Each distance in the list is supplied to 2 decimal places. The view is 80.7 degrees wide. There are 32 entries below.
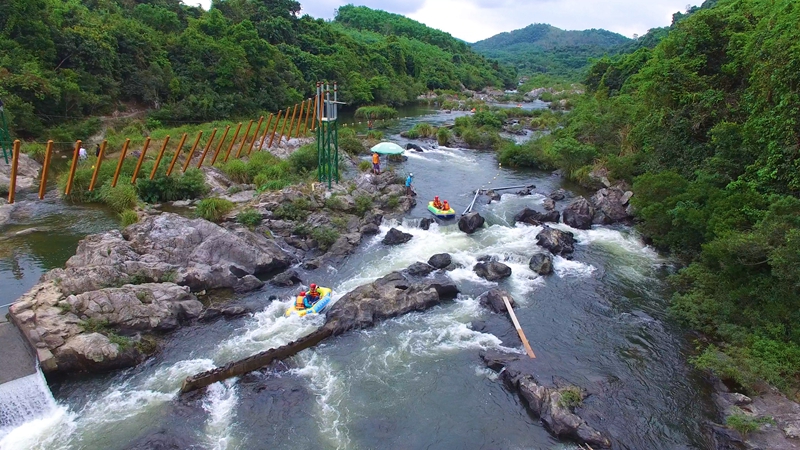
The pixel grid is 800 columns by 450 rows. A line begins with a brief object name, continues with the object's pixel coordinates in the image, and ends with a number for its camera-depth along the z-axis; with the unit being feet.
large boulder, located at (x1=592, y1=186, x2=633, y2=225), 95.35
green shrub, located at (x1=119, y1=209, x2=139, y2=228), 74.95
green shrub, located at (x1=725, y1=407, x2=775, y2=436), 41.65
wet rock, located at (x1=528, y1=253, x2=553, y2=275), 73.10
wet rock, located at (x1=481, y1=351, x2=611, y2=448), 42.32
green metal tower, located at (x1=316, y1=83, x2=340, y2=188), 90.84
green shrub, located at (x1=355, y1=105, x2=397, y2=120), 217.97
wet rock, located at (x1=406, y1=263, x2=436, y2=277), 71.56
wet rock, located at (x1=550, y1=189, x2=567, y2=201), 110.22
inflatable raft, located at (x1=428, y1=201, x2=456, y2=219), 94.02
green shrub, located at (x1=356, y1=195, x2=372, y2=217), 92.53
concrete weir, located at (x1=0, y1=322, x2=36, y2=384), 44.83
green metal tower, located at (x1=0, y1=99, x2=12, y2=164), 91.79
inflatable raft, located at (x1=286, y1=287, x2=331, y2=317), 60.03
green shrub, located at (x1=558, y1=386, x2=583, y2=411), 45.29
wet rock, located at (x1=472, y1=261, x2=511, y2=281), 71.51
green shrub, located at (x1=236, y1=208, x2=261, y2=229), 80.33
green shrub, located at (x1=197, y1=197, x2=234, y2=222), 81.41
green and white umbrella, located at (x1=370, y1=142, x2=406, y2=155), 116.06
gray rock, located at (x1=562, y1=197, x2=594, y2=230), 92.27
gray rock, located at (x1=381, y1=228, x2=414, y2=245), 82.84
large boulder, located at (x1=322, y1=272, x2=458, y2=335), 58.80
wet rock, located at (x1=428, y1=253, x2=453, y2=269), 74.13
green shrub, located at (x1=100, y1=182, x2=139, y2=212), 84.48
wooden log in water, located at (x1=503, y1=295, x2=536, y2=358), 54.03
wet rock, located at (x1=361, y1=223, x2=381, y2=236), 85.46
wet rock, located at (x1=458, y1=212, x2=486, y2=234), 88.79
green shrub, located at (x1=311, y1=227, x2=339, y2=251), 79.20
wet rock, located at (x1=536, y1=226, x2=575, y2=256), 79.97
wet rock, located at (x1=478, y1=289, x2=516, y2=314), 62.69
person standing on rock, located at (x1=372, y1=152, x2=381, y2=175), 117.08
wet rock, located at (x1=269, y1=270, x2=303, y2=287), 67.67
